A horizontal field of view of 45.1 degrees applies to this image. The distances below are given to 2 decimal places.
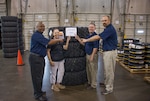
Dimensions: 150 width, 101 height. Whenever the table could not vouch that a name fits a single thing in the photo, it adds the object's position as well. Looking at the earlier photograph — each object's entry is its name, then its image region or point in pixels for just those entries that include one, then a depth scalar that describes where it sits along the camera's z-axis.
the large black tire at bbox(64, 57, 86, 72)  5.01
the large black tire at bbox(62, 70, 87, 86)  5.03
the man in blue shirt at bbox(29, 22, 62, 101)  3.89
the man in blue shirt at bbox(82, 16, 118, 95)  4.33
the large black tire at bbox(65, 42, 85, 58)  4.99
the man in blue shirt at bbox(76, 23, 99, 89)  4.72
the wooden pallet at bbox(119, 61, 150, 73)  6.75
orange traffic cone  8.13
